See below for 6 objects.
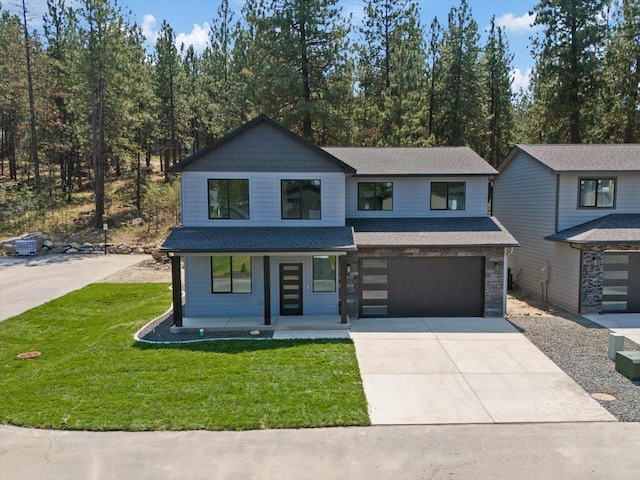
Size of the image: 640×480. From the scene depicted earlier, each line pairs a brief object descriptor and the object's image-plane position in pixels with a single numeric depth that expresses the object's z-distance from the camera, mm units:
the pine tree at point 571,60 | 26812
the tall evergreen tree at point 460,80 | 31781
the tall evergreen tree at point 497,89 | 33750
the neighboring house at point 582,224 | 15211
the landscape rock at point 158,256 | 25719
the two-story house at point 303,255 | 14633
